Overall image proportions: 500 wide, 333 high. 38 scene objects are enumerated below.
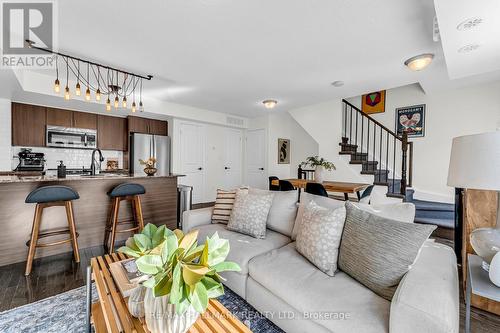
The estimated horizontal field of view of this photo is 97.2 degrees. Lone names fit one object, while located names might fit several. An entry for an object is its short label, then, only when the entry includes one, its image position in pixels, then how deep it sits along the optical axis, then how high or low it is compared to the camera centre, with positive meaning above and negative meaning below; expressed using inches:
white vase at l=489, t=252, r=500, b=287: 42.5 -19.9
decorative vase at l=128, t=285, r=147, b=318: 38.1 -24.5
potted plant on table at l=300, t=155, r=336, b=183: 152.3 -1.6
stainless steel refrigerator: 190.2 +10.5
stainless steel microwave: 165.5 +18.7
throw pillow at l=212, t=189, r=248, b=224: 96.8 -19.4
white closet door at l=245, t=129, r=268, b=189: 239.9 +5.4
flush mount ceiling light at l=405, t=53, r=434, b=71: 103.1 +50.4
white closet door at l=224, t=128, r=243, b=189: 249.0 +6.3
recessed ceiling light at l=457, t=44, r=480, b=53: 83.1 +45.8
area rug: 59.0 -44.4
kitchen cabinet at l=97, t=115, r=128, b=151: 185.3 +24.9
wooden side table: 42.2 -23.7
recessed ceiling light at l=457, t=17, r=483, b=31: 66.4 +44.6
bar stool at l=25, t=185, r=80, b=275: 87.6 -19.3
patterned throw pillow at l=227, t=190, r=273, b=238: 82.5 -19.6
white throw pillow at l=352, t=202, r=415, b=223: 58.5 -12.6
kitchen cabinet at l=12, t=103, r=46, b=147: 152.6 +25.4
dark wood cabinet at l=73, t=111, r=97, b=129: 175.2 +33.5
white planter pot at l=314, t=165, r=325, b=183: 152.2 -5.8
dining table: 132.1 -13.6
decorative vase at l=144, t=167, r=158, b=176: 131.0 -5.2
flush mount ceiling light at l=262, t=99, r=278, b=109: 181.9 +51.2
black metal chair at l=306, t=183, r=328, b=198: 125.3 -14.0
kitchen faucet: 117.4 -3.1
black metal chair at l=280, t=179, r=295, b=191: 150.2 -14.5
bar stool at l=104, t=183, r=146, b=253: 106.6 -21.8
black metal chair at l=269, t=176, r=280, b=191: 204.4 -20.1
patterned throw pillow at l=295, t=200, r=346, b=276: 57.4 -20.1
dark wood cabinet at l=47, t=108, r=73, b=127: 164.9 +33.3
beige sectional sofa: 37.5 -28.1
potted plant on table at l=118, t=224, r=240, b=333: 30.7 -16.7
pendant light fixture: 109.4 +51.5
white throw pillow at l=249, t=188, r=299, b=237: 85.1 -19.0
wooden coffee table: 36.6 -27.4
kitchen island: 93.8 -24.4
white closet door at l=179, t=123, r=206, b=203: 213.2 +6.2
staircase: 159.0 +14.2
